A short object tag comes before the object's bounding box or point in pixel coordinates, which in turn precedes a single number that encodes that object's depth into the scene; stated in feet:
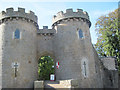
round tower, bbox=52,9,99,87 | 48.19
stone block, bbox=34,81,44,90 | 39.60
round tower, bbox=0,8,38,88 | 44.60
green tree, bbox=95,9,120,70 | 73.28
